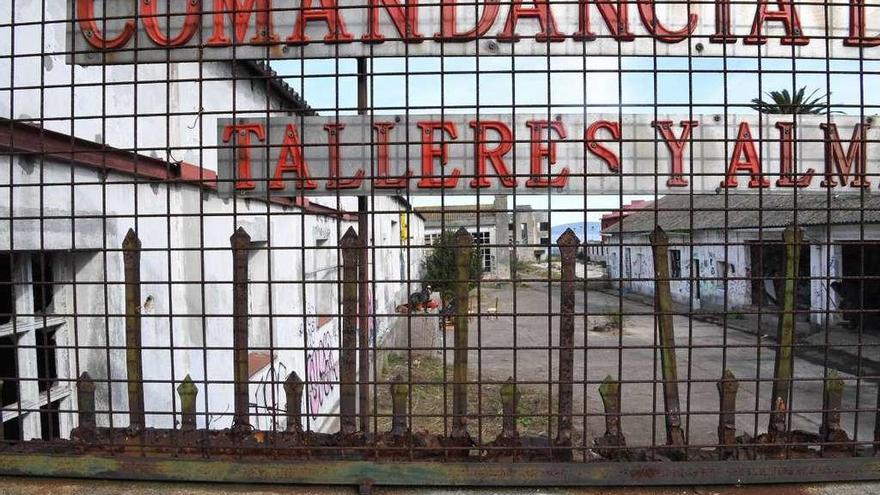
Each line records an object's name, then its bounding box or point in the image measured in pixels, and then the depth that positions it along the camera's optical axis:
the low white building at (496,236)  24.25
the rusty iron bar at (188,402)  2.64
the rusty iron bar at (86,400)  2.68
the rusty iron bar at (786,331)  2.54
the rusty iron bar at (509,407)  2.49
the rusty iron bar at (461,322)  2.55
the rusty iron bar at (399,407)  2.57
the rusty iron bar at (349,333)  2.63
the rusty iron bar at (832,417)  2.55
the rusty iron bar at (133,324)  2.67
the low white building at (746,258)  15.01
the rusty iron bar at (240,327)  2.61
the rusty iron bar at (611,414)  2.52
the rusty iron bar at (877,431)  2.54
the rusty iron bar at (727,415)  2.51
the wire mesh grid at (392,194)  2.50
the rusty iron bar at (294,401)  2.57
